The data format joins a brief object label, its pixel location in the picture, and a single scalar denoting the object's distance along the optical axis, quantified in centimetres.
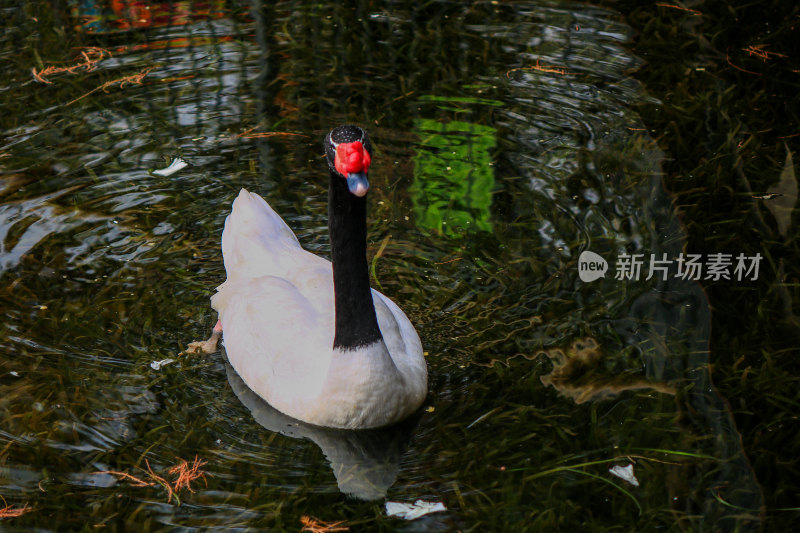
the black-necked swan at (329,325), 795
